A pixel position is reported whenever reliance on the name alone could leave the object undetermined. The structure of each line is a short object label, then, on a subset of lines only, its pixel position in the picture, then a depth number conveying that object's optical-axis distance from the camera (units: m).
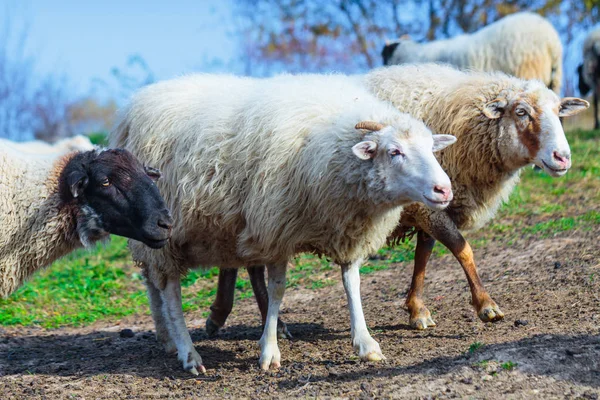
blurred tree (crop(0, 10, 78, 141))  25.25
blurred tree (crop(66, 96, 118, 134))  29.36
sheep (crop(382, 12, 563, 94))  10.77
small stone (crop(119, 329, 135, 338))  6.43
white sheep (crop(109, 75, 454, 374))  4.49
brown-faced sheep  5.20
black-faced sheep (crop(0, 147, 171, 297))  4.63
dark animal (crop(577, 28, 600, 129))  14.27
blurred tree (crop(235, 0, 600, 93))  19.86
